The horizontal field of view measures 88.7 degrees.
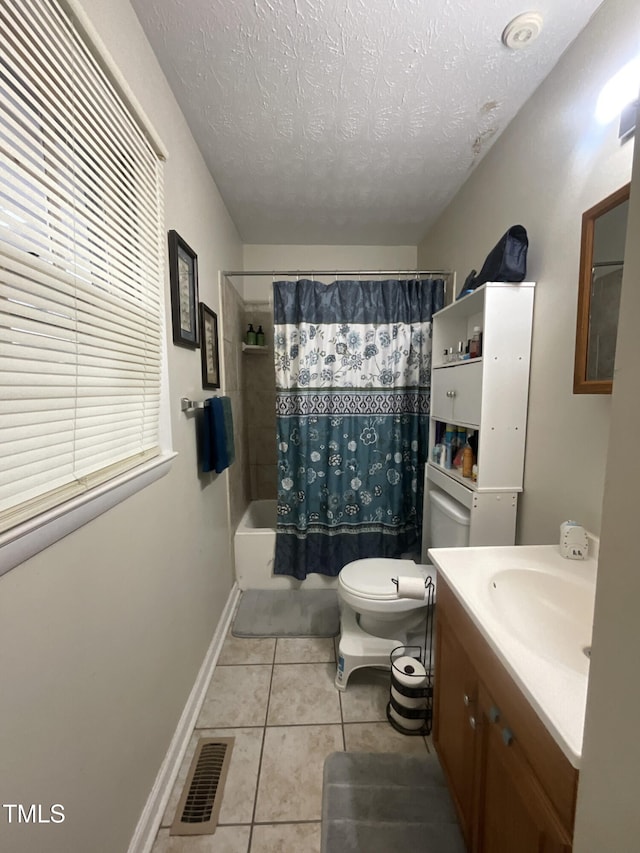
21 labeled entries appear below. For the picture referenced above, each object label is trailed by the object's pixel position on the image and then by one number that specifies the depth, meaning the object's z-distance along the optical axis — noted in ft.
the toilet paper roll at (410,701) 4.13
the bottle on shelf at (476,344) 4.46
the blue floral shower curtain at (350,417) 6.55
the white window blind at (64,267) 1.82
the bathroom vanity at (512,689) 1.78
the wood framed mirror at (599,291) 2.89
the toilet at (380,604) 4.71
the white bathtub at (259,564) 6.96
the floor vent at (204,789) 3.32
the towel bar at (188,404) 4.28
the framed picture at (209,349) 5.15
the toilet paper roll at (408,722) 4.16
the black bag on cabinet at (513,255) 3.96
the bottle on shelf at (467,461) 4.71
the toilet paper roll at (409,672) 4.19
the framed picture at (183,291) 3.98
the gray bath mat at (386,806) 3.15
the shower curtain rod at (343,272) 6.29
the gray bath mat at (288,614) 5.90
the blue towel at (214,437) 4.91
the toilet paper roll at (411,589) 4.16
